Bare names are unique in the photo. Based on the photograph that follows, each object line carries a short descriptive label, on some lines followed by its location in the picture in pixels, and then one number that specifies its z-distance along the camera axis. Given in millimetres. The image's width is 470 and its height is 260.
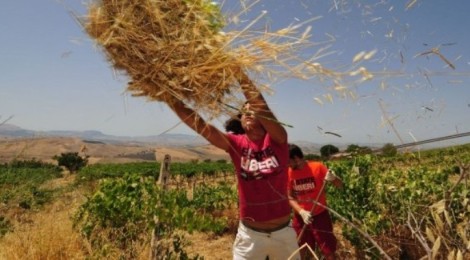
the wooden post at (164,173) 3691
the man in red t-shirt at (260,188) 2824
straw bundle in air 1838
